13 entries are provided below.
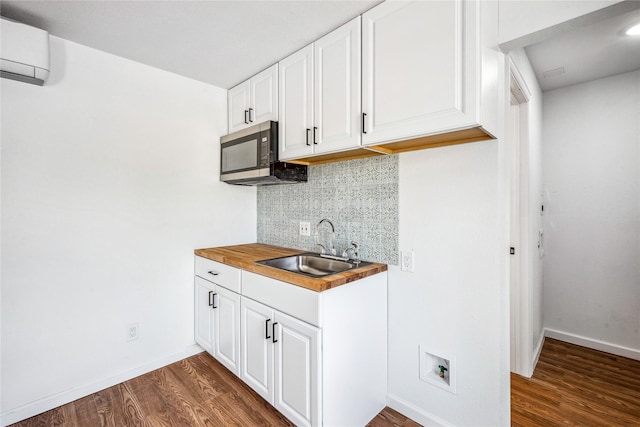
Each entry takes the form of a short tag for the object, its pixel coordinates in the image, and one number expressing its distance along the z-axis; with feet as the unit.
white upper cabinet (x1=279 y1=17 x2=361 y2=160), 5.27
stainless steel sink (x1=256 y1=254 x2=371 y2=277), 6.36
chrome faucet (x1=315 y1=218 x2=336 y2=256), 6.71
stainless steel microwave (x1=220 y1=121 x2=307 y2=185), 6.73
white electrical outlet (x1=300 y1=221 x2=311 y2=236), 7.63
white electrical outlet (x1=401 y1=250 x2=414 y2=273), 5.60
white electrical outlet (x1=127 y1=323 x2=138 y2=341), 6.88
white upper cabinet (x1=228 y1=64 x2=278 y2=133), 6.89
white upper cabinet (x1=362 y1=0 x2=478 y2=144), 3.99
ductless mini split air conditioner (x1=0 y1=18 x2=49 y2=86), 4.94
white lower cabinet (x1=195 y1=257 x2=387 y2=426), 4.71
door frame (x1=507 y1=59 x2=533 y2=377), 6.98
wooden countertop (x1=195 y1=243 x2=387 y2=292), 4.74
